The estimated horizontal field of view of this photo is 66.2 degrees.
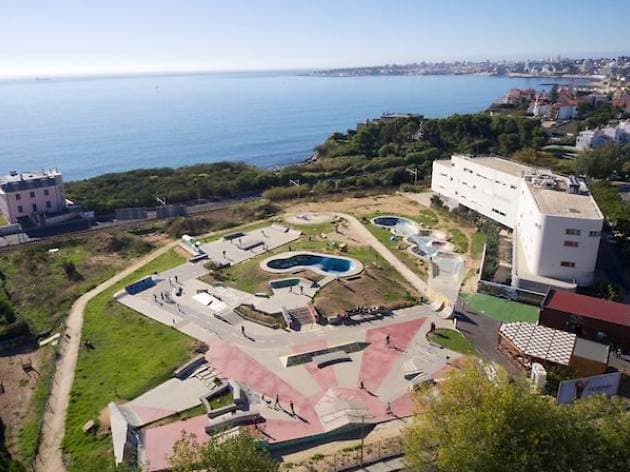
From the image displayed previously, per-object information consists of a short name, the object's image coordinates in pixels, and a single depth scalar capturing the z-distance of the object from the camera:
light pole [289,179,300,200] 76.16
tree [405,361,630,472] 15.97
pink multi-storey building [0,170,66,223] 57.00
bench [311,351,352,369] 29.23
